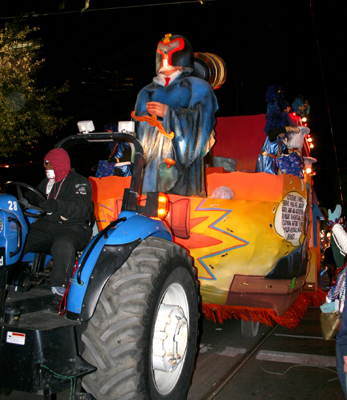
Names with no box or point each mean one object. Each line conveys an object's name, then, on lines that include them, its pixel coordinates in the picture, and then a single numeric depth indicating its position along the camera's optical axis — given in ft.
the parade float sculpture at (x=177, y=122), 15.83
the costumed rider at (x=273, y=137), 20.24
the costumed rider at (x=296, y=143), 18.17
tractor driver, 8.64
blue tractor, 6.77
